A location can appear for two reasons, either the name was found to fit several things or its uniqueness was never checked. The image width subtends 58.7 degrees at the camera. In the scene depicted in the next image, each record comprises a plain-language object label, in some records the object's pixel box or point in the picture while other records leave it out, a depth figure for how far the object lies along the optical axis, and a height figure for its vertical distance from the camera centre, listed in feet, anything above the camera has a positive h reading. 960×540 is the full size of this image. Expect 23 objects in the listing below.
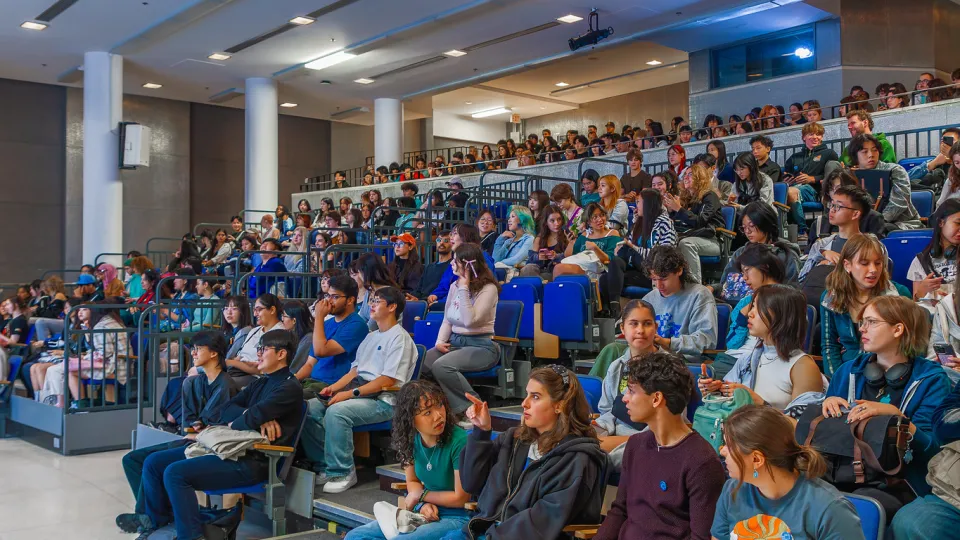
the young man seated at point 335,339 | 17.12 -1.25
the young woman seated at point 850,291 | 11.47 -0.19
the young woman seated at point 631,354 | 11.74 -1.08
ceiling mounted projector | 43.06 +12.27
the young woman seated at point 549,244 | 23.11 +0.93
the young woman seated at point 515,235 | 24.32 +1.21
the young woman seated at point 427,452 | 11.94 -2.54
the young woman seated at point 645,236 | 20.20 +0.98
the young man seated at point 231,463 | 14.38 -3.19
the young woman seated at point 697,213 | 20.59 +1.61
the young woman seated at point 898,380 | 8.39 -1.10
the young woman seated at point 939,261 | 12.80 +0.25
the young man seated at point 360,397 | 15.30 -2.24
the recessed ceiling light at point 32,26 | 41.93 +12.45
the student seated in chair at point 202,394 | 16.20 -2.37
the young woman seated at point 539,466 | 9.80 -2.31
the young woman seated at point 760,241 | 16.28 +0.68
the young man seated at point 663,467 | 8.79 -2.01
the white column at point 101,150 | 47.19 +7.10
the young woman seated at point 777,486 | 7.43 -1.89
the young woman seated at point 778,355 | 10.39 -0.98
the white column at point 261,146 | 53.83 +8.31
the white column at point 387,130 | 58.95 +10.33
